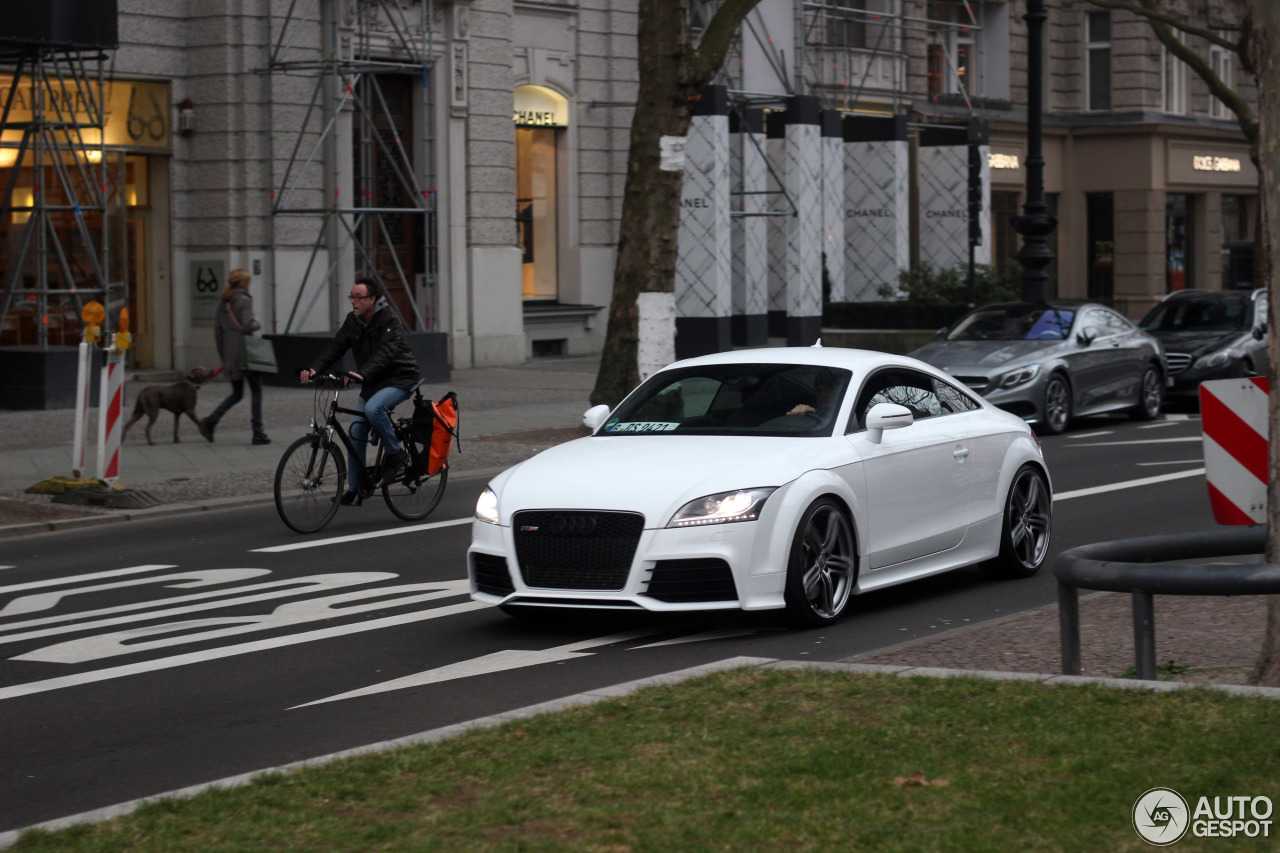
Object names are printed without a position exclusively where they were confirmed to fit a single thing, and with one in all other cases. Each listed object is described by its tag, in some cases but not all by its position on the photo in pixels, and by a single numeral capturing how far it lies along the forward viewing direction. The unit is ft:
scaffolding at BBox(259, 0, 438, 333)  86.33
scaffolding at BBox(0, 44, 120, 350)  75.25
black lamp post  86.12
